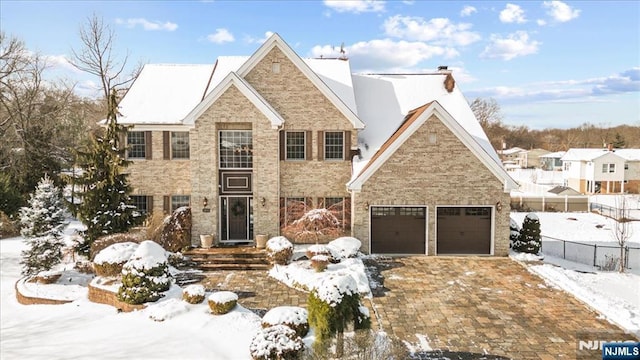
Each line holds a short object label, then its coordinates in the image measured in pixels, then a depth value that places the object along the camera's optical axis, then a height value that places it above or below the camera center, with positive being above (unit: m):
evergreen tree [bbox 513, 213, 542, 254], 19.77 -3.51
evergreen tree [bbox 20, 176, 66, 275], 17.95 -3.01
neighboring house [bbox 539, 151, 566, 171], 72.84 +0.12
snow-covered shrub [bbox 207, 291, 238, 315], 12.60 -4.26
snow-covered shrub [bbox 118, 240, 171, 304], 13.62 -3.83
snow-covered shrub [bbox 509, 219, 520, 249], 20.50 -3.51
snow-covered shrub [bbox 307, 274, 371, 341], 9.18 -3.25
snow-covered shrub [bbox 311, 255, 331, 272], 16.47 -3.98
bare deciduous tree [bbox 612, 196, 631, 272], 20.25 -4.65
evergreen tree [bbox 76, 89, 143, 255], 18.12 -1.00
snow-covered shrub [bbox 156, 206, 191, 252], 19.20 -3.25
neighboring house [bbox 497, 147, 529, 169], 88.00 +1.07
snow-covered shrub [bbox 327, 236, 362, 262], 17.90 -3.73
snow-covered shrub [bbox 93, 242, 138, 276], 15.45 -3.64
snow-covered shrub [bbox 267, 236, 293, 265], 17.88 -3.84
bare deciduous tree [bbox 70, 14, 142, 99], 34.94 +8.18
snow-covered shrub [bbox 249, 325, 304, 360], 9.70 -4.31
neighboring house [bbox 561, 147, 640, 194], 52.88 -1.07
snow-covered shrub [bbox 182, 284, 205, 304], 13.34 -4.25
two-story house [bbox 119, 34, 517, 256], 19.30 +0.09
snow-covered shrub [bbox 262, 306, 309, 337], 10.70 -4.08
